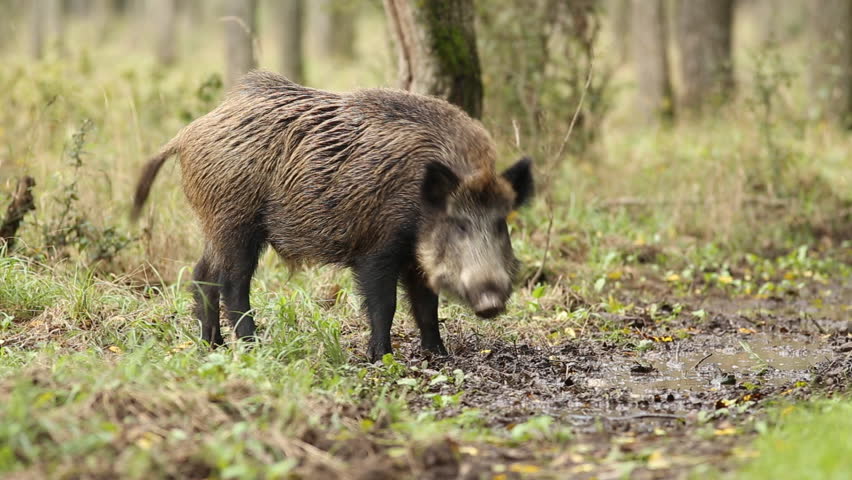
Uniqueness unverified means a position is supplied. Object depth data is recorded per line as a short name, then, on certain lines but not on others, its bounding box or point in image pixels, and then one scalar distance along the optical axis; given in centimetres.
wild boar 1038
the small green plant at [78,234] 1351
